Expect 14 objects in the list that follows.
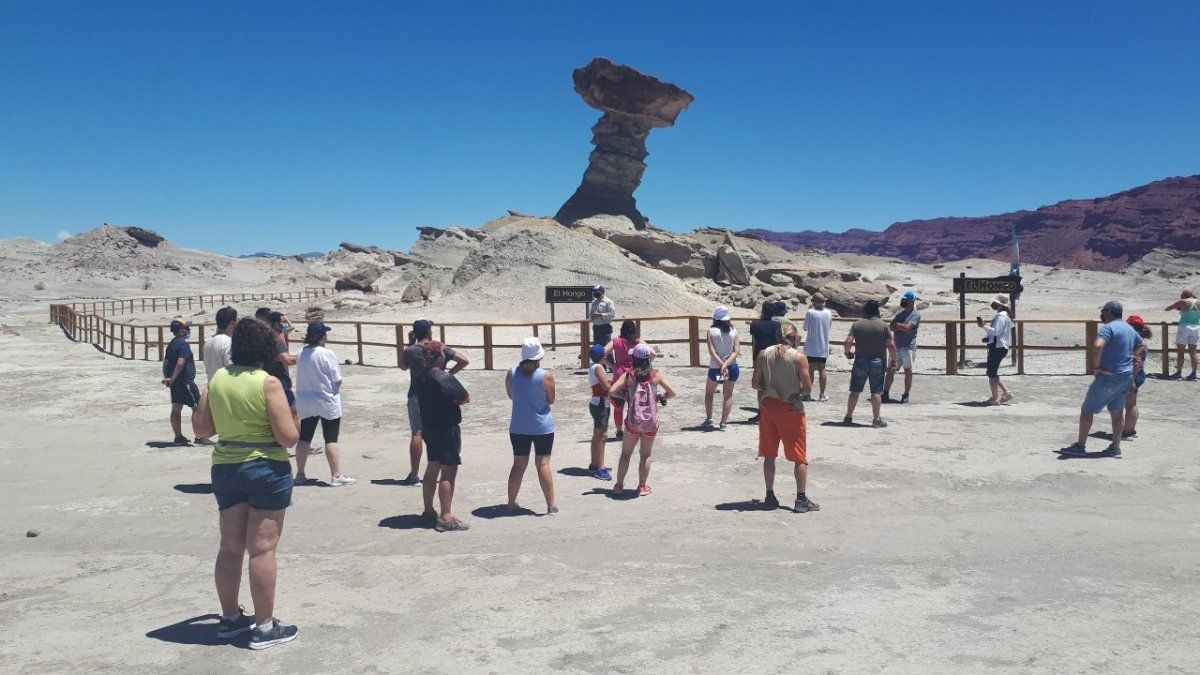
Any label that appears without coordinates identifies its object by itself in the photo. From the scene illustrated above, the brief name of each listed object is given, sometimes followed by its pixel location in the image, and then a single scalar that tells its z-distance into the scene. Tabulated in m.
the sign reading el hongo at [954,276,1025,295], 15.72
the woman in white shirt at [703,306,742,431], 9.98
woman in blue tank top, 6.52
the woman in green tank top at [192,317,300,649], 4.15
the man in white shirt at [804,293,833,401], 11.38
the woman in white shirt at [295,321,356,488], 7.70
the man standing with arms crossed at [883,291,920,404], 11.64
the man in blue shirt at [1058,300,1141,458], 8.40
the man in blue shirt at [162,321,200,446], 9.41
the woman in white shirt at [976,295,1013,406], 11.55
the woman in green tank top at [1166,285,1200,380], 13.45
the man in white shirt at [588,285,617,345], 13.13
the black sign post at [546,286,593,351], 18.61
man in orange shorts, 6.74
